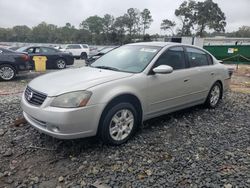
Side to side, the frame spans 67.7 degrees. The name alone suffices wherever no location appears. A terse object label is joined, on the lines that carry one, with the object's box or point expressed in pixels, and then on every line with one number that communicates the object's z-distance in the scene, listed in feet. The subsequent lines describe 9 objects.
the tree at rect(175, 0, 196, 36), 142.43
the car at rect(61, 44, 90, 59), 60.99
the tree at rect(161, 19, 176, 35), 148.22
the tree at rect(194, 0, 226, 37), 140.83
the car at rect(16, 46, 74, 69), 32.21
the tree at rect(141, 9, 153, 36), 160.46
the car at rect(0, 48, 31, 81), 22.33
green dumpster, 46.32
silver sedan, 8.00
